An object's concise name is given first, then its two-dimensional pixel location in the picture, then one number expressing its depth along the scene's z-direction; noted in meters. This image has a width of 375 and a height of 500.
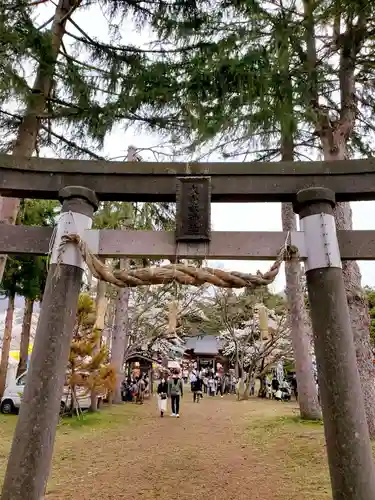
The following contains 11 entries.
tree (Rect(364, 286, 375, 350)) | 19.72
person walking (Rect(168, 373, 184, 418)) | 12.12
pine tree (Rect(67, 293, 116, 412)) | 10.12
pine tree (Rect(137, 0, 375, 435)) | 5.07
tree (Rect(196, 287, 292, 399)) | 18.20
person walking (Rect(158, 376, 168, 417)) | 12.38
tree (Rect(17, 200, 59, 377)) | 12.20
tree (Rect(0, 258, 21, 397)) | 12.47
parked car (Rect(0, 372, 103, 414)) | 11.87
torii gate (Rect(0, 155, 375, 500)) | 3.17
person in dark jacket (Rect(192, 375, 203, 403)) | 17.81
